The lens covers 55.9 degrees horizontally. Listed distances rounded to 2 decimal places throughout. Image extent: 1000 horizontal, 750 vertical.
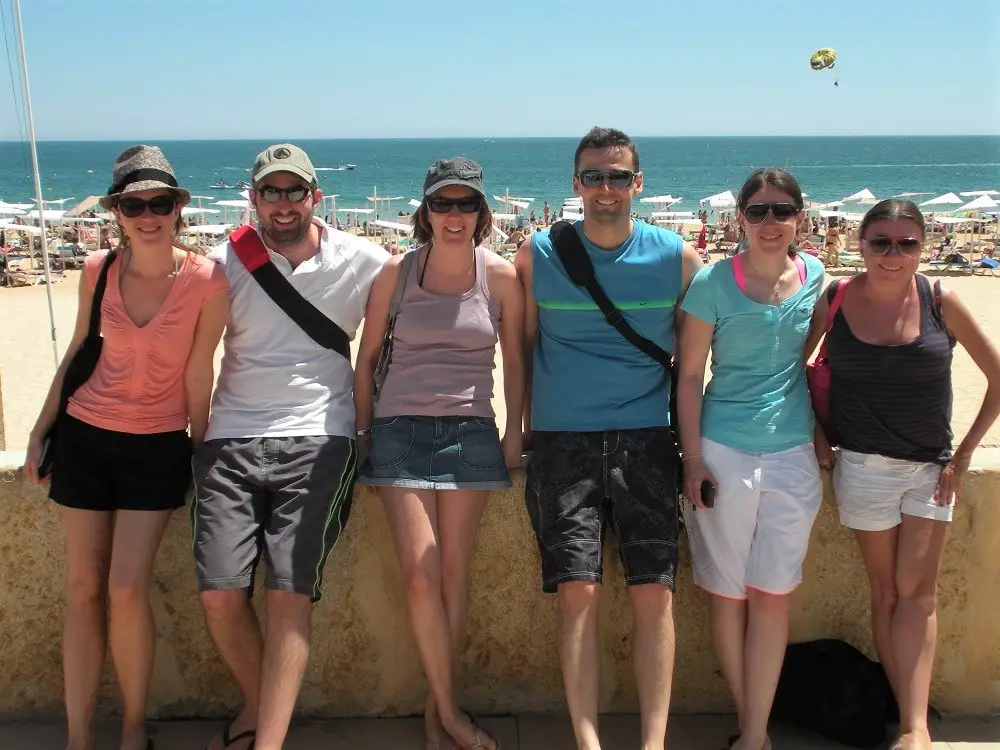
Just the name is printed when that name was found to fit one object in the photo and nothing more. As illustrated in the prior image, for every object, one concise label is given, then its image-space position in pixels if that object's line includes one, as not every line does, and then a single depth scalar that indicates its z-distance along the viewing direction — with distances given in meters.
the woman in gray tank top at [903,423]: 2.71
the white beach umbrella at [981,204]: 27.61
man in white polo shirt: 2.61
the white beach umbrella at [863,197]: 33.62
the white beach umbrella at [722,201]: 33.00
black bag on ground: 2.79
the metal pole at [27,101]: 8.75
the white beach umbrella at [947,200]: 30.70
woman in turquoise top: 2.71
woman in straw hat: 2.67
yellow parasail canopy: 41.34
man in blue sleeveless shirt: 2.66
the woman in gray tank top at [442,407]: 2.74
